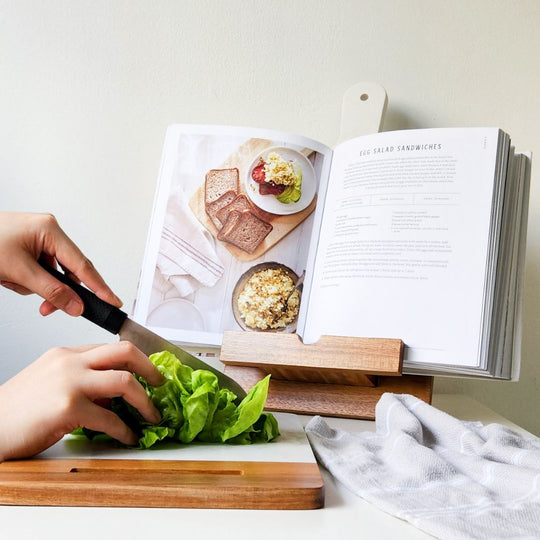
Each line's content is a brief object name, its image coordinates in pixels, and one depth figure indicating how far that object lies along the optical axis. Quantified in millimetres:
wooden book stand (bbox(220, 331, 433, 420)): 841
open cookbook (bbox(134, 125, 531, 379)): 886
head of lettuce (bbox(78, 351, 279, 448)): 629
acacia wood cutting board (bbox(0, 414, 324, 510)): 491
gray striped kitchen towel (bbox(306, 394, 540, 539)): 482
